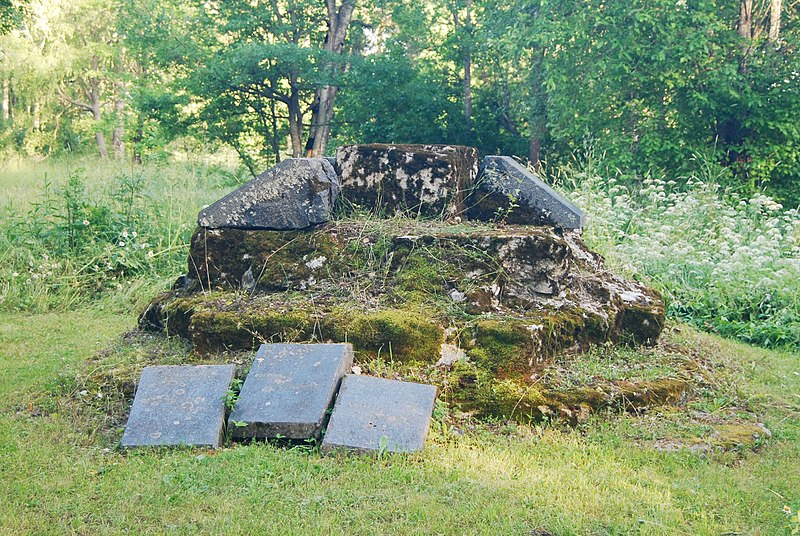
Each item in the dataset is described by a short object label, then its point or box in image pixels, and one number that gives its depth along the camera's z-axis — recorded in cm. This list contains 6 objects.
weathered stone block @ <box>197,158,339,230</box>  575
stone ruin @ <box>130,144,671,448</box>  480
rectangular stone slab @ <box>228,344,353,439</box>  407
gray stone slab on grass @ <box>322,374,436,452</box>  388
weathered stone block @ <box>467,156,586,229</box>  597
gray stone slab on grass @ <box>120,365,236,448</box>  405
